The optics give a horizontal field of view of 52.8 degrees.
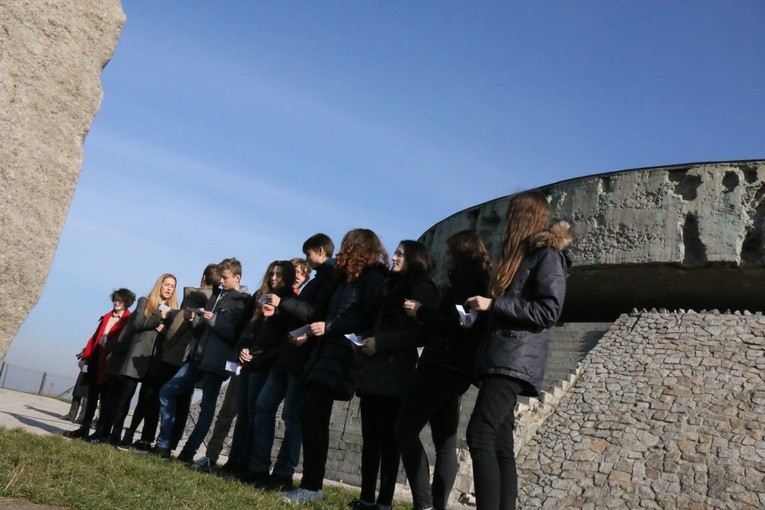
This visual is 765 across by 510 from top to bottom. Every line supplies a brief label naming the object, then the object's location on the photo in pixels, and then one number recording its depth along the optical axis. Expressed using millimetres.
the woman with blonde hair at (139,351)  7266
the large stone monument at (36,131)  2539
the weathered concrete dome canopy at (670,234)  13672
